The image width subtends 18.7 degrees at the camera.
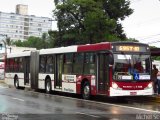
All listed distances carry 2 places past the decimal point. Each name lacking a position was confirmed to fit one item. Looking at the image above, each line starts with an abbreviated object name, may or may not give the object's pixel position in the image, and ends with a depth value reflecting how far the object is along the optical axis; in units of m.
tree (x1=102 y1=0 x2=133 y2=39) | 69.56
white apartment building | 181.25
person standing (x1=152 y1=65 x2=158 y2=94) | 25.45
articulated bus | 22.95
